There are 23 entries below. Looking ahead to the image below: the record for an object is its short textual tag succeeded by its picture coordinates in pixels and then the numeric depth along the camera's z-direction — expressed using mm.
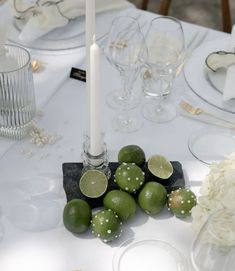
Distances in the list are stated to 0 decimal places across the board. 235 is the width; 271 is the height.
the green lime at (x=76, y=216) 974
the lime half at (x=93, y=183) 1031
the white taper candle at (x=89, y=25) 962
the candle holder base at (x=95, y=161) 1043
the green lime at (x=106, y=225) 960
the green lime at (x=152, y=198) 1009
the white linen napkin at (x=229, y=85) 1247
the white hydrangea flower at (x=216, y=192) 886
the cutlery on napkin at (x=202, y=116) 1246
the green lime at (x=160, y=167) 1067
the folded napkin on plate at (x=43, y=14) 1429
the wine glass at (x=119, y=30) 1177
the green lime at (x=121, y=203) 996
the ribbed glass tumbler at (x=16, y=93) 1132
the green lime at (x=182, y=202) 1011
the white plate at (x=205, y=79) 1270
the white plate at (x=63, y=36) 1440
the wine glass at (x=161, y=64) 1214
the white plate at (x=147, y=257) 950
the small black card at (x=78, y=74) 1353
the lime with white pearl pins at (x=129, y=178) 1021
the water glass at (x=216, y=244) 790
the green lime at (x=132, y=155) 1077
